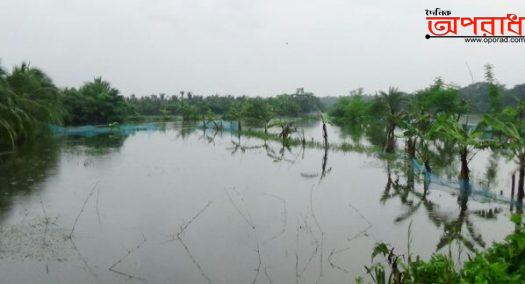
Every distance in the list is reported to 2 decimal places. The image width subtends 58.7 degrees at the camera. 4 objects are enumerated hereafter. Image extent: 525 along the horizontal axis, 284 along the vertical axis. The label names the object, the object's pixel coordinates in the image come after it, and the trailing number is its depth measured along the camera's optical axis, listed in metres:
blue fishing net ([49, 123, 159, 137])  32.94
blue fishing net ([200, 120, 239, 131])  37.49
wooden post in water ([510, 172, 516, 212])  9.73
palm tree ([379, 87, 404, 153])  23.42
